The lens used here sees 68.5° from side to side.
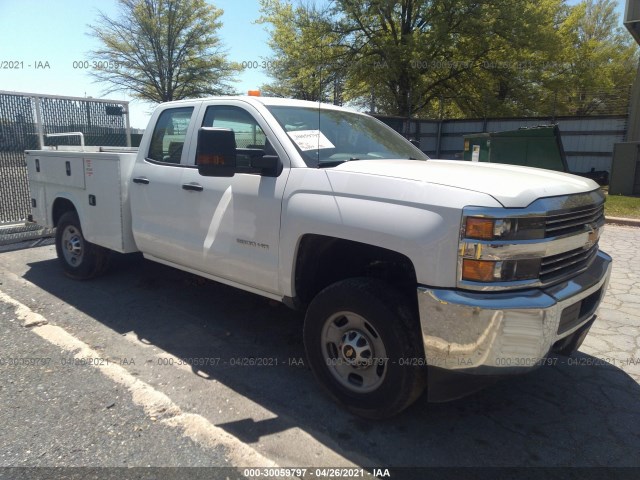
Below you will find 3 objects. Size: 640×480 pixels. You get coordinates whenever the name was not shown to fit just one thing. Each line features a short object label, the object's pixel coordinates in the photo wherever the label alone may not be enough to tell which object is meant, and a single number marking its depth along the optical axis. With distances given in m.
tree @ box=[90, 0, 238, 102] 25.58
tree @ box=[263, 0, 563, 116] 18.75
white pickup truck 2.36
